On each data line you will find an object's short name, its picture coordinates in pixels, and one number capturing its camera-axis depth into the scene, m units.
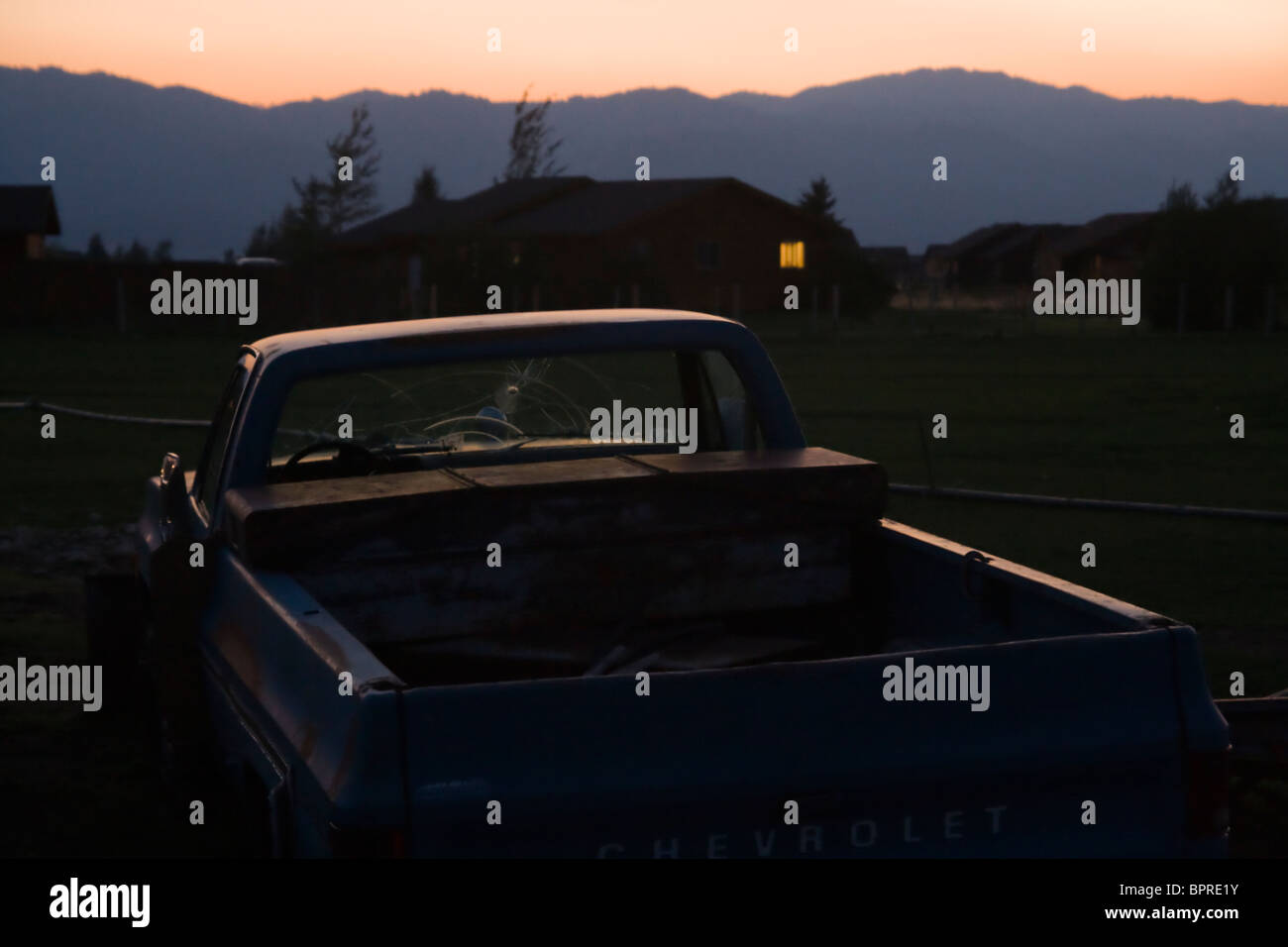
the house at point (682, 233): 63.62
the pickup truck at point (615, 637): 2.68
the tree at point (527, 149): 77.25
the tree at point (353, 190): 92.38
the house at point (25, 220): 62.47
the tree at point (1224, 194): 50.66
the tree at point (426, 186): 102.56
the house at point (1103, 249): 100.38
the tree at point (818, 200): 85.09
